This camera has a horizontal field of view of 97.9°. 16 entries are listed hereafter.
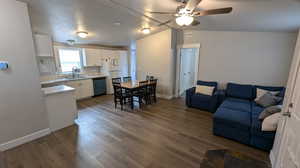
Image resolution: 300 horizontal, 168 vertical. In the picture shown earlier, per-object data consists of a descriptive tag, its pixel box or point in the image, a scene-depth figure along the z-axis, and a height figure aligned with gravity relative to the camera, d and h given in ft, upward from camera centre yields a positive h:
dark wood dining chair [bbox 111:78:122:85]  13.08 -1.51
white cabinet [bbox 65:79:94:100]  15.17 -2.54
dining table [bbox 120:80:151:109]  12.41 -1.95
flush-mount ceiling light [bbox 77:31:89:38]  12.15 +3.08
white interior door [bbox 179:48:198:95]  17.03 -0.33
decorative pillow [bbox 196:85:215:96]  13.19 -2.47
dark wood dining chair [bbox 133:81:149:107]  13.47 -2.66
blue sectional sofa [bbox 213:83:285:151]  7.14 -3.43
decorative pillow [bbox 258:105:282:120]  7.27 -2.59
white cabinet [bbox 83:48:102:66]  16.63 +1.24
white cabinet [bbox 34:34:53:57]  8.95 +1.51
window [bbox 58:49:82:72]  15.50 +0.96
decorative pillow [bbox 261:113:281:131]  6.56 -2.93
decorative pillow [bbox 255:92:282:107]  9.68 -2.62
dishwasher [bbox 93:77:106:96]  17.25 -2.60
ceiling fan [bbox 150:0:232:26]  6.09 +2.58
